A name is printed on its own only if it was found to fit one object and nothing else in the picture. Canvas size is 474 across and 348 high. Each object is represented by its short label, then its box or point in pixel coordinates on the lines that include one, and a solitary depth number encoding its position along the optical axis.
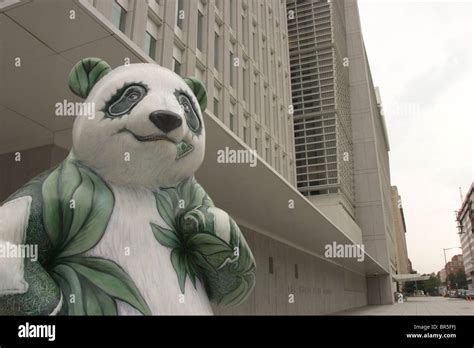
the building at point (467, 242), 66.04
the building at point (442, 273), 139.23
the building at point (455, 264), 111.11
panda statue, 2.14
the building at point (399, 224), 90.38
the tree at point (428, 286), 87.19
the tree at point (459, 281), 77.00
